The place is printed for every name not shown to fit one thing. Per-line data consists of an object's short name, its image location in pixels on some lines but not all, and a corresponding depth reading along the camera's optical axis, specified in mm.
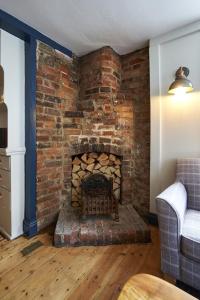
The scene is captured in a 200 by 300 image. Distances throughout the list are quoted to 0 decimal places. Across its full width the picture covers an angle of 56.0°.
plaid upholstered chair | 1217
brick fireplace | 2307
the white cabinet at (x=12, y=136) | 1873
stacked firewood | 2438
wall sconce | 1720
